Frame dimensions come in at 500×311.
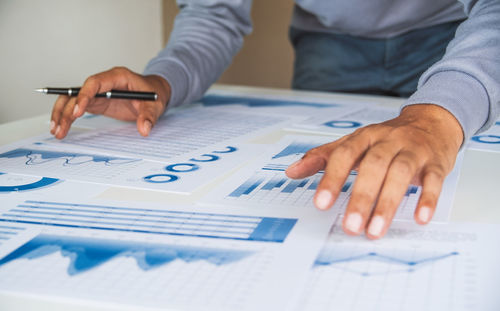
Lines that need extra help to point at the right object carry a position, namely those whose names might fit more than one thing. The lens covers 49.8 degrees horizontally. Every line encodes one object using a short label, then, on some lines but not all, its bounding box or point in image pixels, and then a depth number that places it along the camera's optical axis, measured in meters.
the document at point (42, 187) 0.58
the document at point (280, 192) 0.54
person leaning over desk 0.49
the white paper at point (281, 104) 1.03
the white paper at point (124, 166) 0.62
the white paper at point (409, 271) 0.36
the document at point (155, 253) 0.38
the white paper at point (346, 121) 0.89
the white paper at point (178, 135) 0.76
